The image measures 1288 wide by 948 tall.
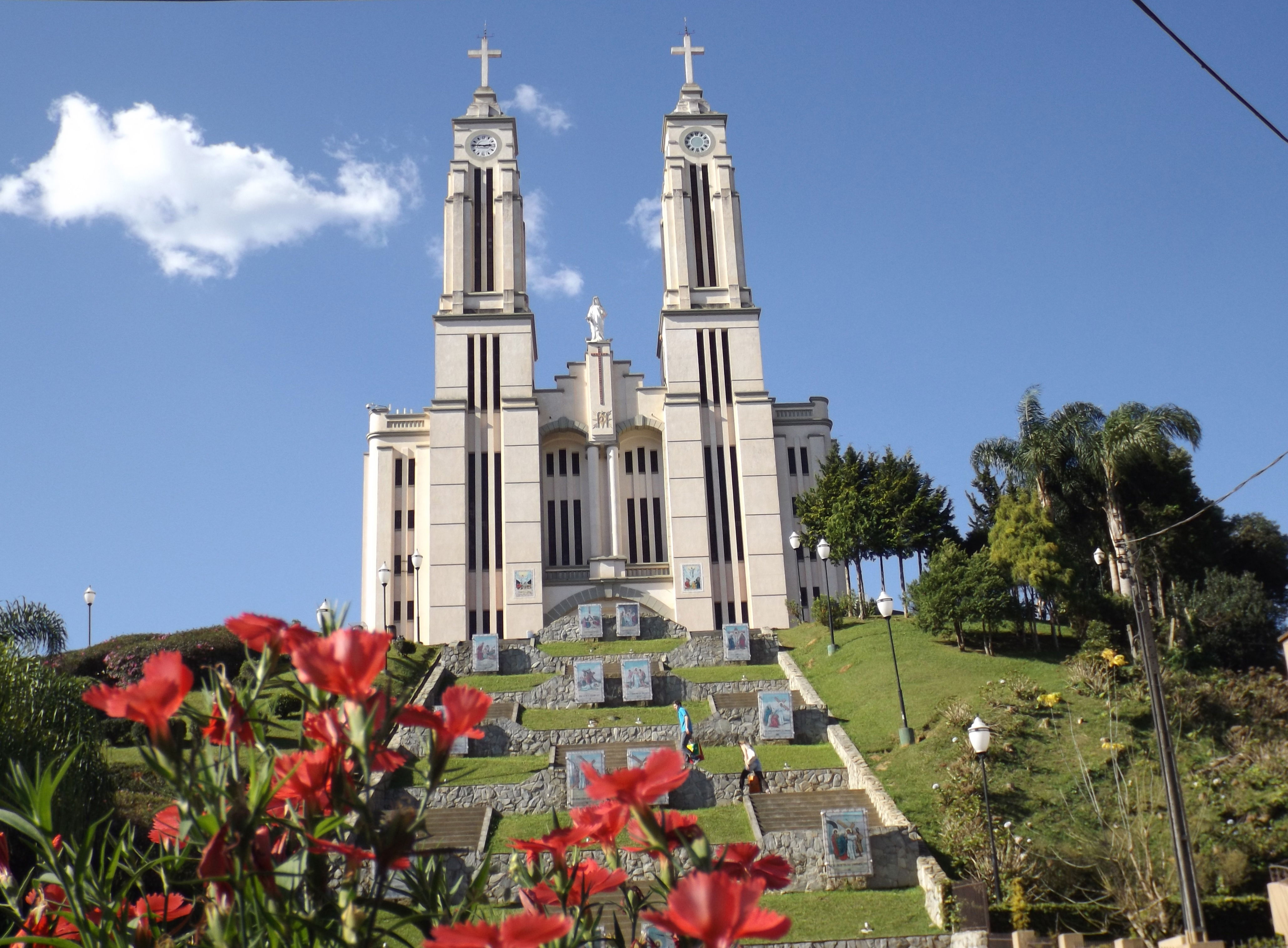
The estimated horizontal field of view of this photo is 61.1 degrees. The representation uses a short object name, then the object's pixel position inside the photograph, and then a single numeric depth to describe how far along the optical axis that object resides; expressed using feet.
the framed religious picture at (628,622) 115.14
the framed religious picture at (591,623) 115.44
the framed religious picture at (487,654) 102.22
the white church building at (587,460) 142.10
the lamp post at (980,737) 51.34
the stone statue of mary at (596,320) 158.51
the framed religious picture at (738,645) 105.50
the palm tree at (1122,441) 114.73
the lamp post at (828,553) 97.96
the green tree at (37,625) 115.44
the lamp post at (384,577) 121.39
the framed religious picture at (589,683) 90.48
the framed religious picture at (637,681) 90.22
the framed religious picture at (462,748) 76.23
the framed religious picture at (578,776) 63.87
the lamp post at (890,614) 74.02
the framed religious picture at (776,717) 79.66
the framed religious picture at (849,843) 56.08
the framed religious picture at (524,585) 139.95
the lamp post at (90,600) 104.63
